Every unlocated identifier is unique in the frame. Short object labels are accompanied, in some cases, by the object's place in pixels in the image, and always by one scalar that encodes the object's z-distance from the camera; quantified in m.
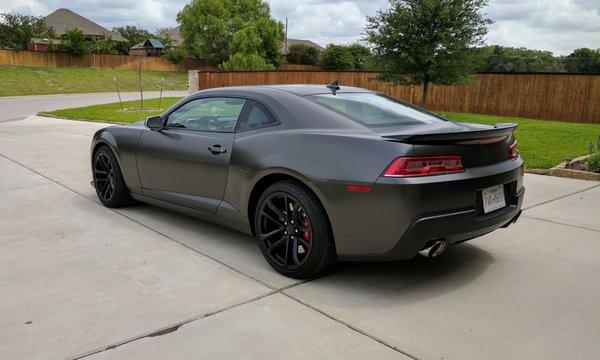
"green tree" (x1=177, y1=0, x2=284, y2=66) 57.62
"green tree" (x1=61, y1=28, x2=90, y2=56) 50.88
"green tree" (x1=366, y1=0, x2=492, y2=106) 17.50
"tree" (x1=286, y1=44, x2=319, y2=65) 64.25
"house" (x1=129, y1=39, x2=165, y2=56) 69.97
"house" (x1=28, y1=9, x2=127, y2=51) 78.25
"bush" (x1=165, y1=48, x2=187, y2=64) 58.75
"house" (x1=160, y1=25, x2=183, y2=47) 89.98
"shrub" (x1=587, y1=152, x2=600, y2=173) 7.44
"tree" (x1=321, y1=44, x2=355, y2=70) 56.94
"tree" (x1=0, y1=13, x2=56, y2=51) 53.66
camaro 3.27
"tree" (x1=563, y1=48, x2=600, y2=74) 32.92
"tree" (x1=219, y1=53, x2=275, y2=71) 44.91
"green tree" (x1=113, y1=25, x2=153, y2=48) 91.85
